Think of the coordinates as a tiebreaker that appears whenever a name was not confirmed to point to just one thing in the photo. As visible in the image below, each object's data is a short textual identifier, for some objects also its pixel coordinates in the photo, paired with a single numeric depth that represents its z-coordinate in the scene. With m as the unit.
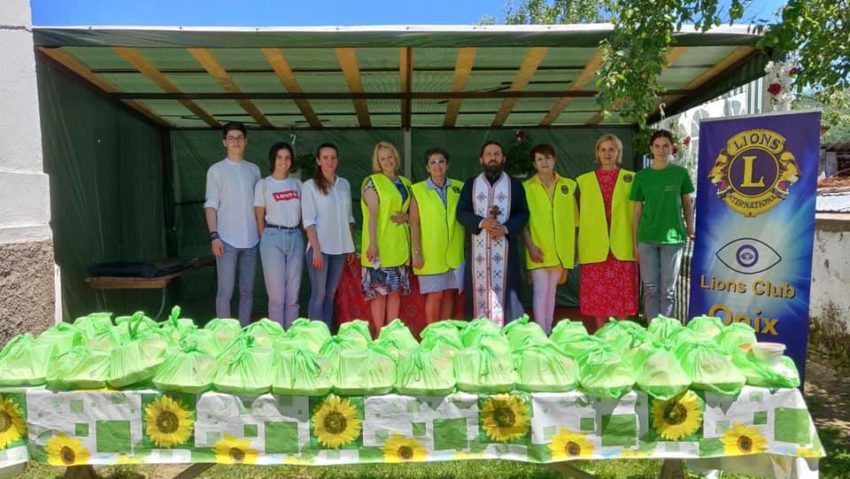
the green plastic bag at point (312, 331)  1.92
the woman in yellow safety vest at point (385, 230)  3.86
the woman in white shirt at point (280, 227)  3.79
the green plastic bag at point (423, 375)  1.58
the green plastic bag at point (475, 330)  1.88
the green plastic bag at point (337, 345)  1.67
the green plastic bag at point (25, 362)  1.63
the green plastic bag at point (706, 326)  1.96
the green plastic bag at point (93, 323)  1.98
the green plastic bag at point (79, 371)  1.60
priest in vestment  3.58
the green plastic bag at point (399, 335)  1.85
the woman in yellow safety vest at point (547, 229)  3.72
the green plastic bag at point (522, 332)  1.83
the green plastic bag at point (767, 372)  1.59
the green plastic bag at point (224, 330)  1.98
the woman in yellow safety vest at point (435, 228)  3.79
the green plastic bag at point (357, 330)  1.89
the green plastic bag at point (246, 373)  1.58
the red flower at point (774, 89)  3.52
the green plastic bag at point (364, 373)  1.59
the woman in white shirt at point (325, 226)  3.86
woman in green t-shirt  3.61
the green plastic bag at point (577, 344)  1.73
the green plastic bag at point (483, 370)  1.58
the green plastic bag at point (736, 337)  1.80
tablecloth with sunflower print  1.60
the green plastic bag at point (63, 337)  1.77
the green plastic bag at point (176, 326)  1.99
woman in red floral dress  3.77
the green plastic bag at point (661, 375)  1.57
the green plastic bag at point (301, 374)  1.57
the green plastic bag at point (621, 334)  1.80
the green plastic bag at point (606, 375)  1.56
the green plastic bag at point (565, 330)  1.92
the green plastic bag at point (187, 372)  1.58
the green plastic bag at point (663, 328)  1.90
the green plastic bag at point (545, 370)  1.60
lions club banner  3.24
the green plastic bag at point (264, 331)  1.89
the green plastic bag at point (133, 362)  1.60
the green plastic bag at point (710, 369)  1.59
